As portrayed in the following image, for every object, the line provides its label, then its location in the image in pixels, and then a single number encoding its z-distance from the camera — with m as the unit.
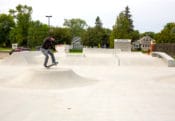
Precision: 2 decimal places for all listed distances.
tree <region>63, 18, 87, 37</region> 79.48
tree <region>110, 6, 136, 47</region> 44.34
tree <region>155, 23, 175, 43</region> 49.92
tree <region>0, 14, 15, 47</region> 55.69
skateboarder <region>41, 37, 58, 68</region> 8.89
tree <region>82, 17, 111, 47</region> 56.75
